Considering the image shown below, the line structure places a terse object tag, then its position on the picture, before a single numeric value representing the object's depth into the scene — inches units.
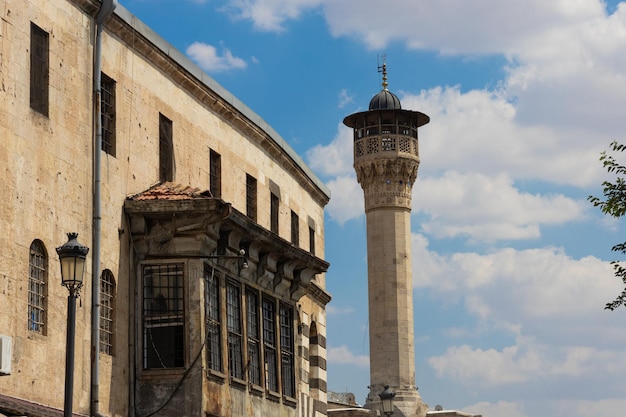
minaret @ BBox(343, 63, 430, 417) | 2625.5
